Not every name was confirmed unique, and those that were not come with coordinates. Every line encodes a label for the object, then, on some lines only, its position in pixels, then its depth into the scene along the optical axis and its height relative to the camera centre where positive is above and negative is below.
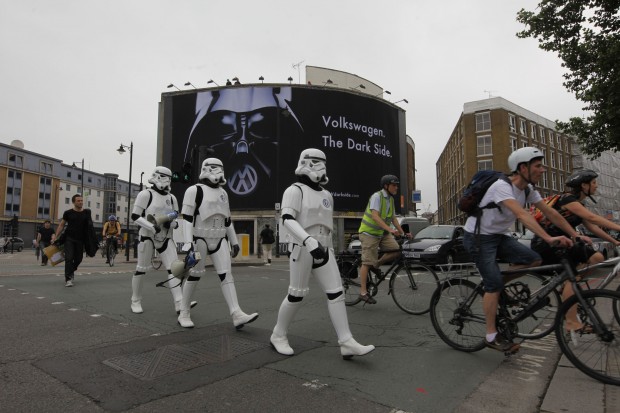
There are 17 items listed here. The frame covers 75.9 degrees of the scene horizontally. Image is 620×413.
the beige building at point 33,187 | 63.12 +9.12
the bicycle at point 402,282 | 5.70 -0.65
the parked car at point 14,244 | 38.67 -0.57
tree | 11.05 +5.51
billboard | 30.17 +7.98
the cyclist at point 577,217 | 3.76 +0.22
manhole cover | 3.21 -1.06
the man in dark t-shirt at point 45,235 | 15.34 +0.14
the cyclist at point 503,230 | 3.42 +0.08
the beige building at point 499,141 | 56.81 +15.07
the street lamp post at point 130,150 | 25.89 +5.76
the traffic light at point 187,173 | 12.18 +2.06
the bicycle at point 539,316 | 2.99 -0.68
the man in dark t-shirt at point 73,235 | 8.48 +0.08
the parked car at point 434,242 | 12.73 -0.12
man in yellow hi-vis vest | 5.93 +0.10
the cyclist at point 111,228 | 14.78 +0.41
